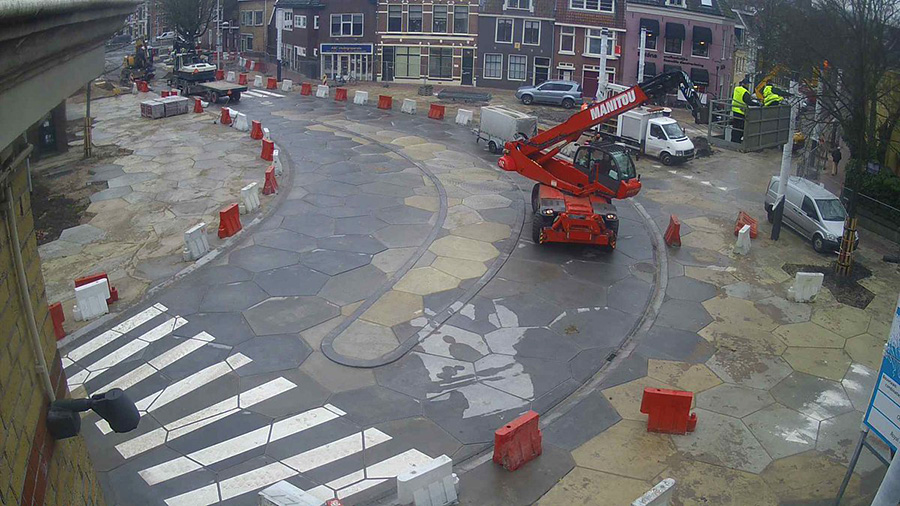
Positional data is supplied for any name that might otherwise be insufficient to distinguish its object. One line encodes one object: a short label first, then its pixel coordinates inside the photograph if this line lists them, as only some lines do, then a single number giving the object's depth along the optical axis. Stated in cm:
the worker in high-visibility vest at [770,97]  2834
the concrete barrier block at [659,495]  1031
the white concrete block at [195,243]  2038
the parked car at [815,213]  2355
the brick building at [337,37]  5647
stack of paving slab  4078
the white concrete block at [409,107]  4294
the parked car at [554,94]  4697
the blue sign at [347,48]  5650
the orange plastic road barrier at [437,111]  4122
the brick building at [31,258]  465
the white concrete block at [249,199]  2430
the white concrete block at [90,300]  1723
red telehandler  2155
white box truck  3434
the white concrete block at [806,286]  1959
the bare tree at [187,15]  6400
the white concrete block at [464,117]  4016
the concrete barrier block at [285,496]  1023
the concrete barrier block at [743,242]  2317
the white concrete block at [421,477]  1114
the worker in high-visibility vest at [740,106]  2552
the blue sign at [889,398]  1026
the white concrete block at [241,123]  3728
